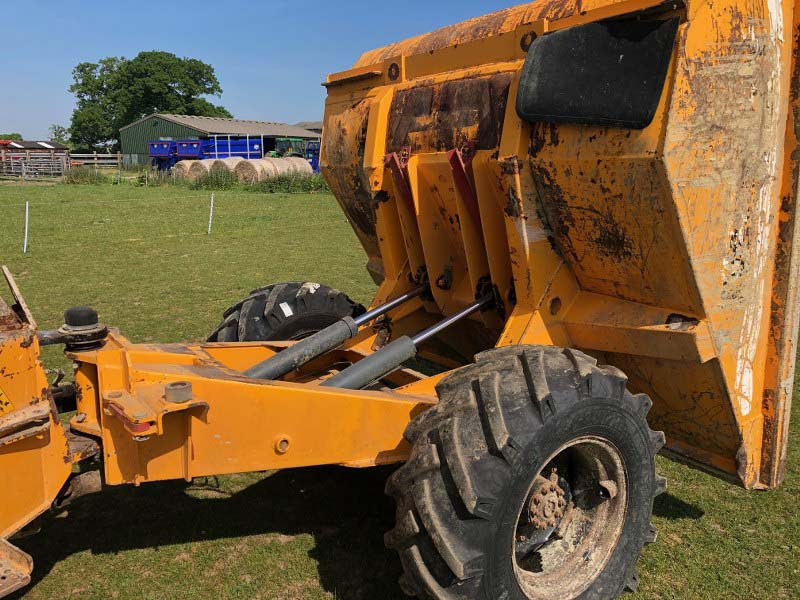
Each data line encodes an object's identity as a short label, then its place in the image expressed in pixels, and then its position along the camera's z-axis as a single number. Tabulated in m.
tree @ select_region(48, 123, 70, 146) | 119.81
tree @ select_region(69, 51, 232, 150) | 81.31
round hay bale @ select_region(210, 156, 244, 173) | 33.72
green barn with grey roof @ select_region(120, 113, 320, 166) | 56.06
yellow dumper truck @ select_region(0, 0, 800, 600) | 2.72
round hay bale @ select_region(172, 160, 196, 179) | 36.19
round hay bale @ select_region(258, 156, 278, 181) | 33.62
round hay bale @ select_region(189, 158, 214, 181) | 35.32
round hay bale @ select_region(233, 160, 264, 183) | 33.47
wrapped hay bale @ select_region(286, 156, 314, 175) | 35.16
